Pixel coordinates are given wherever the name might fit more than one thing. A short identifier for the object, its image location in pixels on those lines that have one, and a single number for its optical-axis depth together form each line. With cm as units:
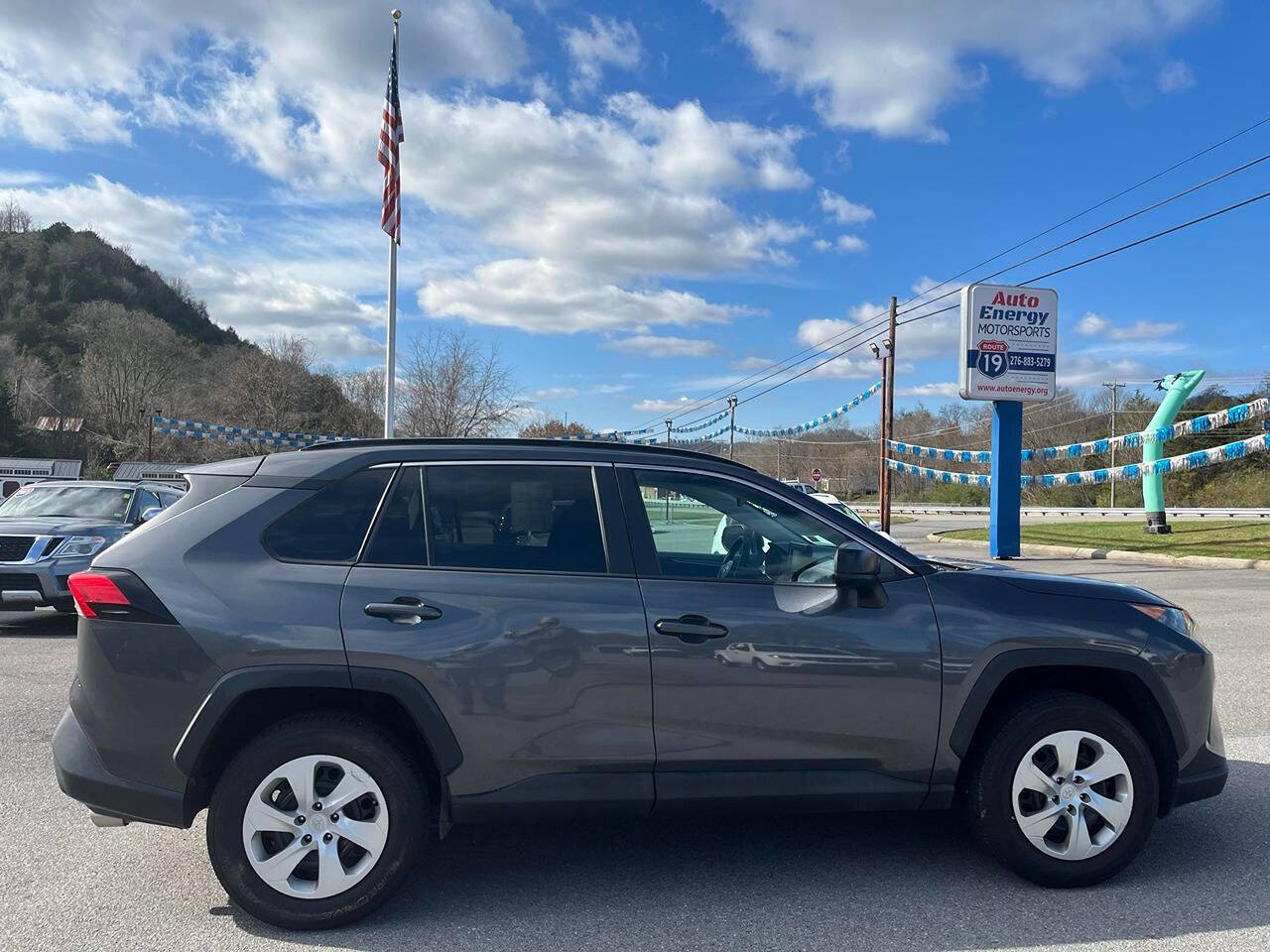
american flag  1712
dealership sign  2047
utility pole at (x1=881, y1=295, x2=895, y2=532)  3064
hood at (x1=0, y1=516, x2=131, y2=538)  977
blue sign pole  2075
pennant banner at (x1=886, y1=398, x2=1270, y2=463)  2148
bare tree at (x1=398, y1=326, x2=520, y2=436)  2914
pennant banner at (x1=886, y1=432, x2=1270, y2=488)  2112
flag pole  1859
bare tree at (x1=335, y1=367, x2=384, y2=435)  4250
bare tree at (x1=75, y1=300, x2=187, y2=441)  6469
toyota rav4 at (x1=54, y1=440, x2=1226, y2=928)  332
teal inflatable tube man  2373
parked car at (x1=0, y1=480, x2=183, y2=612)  953
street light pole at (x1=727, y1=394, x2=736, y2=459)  4937
